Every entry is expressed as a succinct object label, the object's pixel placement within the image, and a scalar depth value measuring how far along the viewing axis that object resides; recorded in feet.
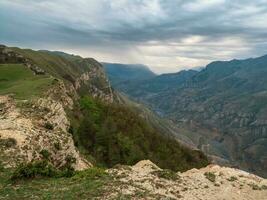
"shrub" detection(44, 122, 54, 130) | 84.67
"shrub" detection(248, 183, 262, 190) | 66.09
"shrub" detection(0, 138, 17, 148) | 66.98
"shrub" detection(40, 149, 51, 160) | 70.43
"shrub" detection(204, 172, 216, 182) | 65.71
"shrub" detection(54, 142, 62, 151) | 76.50
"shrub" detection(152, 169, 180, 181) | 60.19
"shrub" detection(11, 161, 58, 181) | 52.55
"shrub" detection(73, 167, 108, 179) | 55.86
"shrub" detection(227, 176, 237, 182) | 68.57
